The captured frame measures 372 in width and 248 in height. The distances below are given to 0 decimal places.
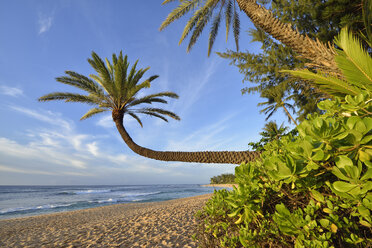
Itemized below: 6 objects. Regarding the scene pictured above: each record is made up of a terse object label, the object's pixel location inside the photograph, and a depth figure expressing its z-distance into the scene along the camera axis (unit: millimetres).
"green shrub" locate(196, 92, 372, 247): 657
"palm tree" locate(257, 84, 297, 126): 10844
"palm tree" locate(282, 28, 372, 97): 2373
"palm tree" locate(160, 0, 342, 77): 5194
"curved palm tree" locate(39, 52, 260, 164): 8047
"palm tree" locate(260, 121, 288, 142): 19225
